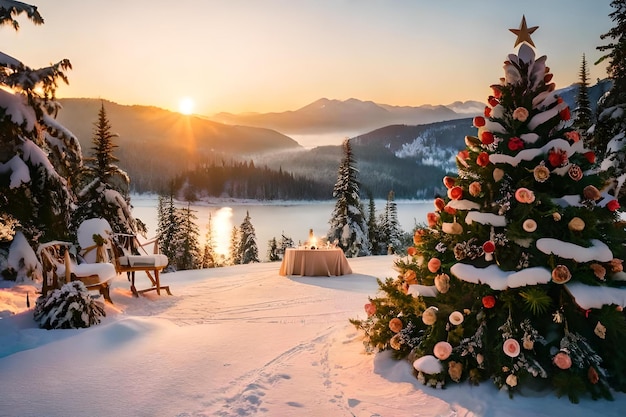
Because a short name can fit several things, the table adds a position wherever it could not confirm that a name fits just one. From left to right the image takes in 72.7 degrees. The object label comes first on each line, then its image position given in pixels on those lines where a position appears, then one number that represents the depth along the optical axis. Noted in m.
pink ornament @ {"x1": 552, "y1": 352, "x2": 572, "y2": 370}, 3.07
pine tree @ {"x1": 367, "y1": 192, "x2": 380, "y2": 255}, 37.78
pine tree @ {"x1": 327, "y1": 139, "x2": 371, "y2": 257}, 27.23
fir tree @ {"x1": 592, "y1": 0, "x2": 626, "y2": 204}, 9.78
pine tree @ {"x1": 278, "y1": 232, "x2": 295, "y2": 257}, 39.64
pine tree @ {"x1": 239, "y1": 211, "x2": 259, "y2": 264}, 36.74
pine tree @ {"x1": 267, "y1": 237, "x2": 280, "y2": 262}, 41.12
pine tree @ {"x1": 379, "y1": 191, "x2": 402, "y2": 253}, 38.31
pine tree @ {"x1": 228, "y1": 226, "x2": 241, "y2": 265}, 45.01
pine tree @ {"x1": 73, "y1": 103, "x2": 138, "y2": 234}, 14.70
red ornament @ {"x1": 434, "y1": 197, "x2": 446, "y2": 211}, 4.19
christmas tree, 3.22
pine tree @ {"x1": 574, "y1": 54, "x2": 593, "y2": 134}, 17.98
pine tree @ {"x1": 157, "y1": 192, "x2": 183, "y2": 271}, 32.00
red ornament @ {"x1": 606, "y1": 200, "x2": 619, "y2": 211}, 3.50
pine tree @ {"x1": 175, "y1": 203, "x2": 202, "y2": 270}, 32.06
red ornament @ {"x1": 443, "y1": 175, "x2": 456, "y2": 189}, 4.02
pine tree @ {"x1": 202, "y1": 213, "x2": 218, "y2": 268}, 41.58
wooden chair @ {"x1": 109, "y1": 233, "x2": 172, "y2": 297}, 8.09
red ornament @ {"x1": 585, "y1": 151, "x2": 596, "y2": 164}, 3.72
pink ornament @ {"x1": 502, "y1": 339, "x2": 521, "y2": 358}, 3.17
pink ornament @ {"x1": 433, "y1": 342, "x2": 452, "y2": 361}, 3.45
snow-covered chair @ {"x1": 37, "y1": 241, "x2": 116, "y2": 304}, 6.31
